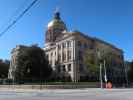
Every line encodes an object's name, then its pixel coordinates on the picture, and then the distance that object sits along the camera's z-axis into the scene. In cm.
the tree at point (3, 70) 4171
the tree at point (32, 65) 2920
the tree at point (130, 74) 3719
